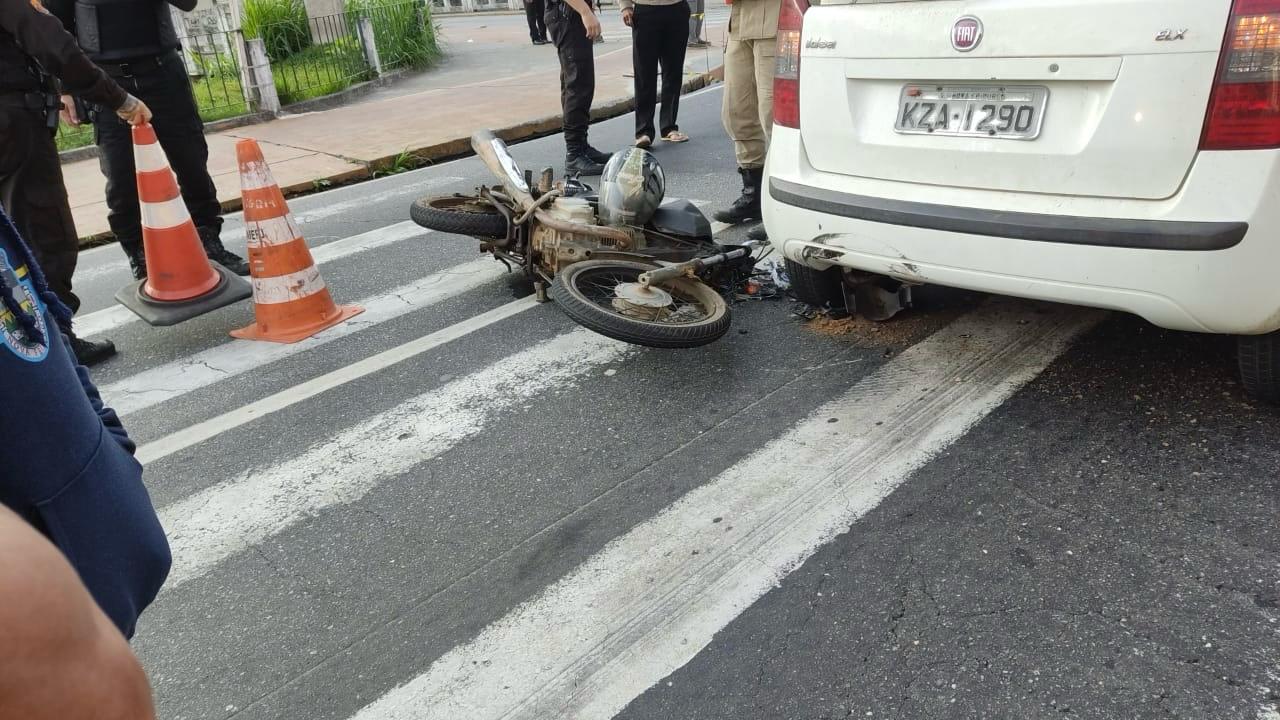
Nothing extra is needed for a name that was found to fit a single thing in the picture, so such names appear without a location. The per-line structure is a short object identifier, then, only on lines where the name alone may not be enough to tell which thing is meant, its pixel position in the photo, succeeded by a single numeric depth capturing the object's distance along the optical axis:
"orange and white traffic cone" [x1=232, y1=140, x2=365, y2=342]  4.33
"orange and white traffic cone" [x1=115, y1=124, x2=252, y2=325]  4.48
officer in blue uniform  1.02
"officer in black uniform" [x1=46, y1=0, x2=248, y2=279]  4.72
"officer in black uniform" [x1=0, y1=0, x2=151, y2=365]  3.87
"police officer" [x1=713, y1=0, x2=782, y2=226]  5.08
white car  2.47
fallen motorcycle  3.54
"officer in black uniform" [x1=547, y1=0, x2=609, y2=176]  6.92
